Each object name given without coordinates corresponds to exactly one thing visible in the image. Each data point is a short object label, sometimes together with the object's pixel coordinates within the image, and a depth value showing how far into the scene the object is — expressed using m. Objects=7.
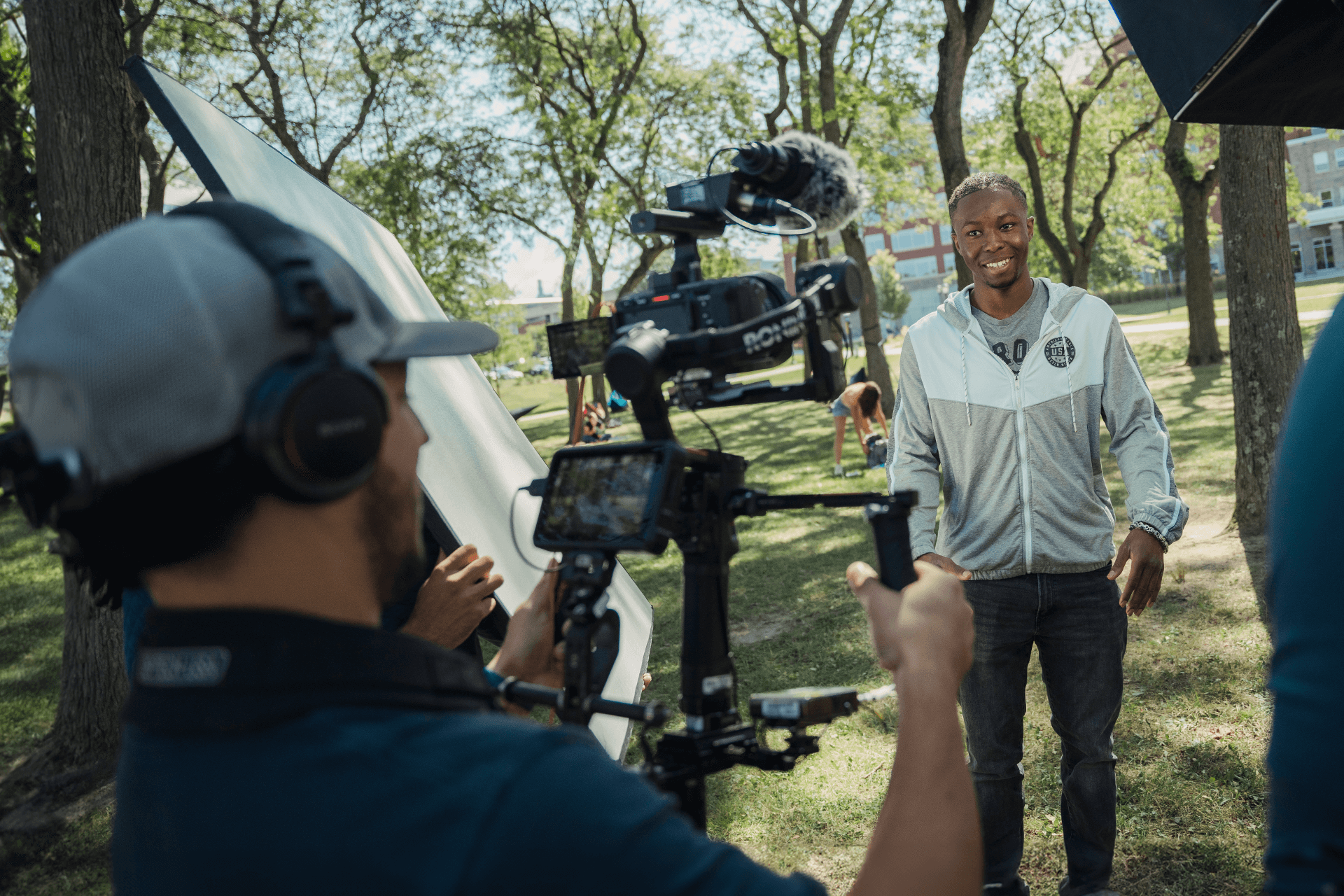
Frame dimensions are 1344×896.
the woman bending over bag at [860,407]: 12.70
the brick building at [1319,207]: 61.16
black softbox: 1.76
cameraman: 0.79
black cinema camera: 1.38
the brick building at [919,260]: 86.44
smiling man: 2.91
